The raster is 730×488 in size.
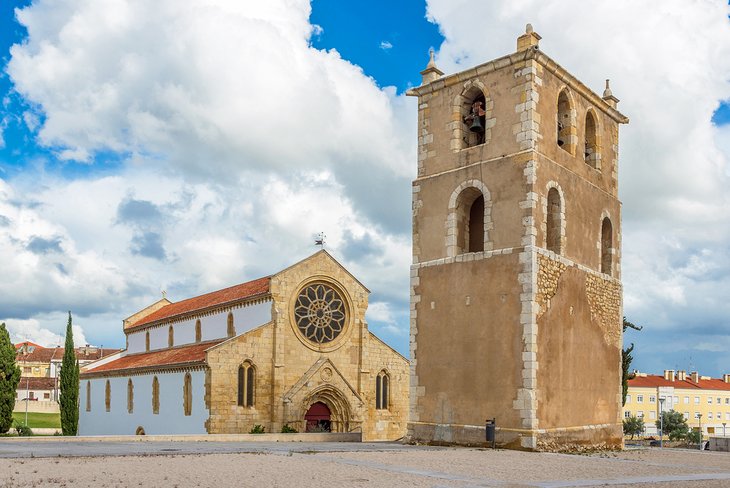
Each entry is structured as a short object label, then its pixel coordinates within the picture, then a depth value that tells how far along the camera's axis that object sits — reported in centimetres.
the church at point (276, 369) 3756
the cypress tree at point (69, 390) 4606
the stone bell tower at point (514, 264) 2259
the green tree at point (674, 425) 7844
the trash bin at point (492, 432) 2219
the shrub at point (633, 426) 8231
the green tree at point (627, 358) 3638
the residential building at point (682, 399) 9456
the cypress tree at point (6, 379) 4116
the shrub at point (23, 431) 4056
